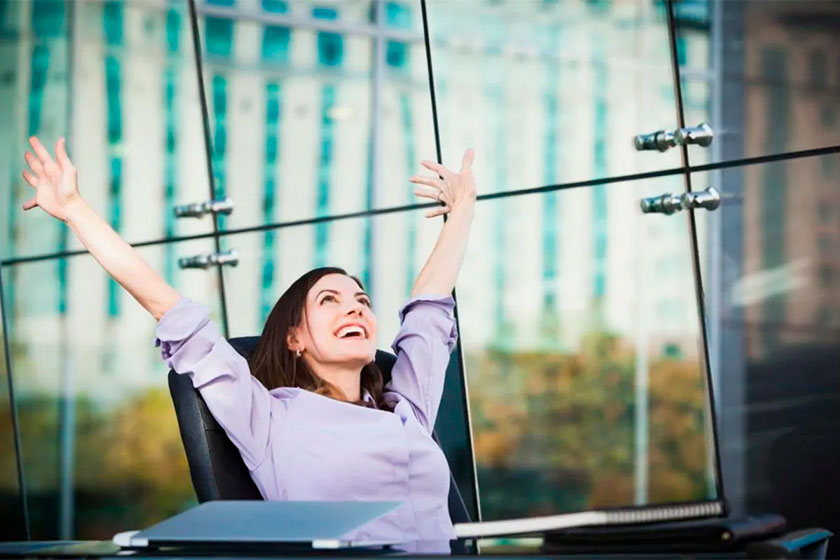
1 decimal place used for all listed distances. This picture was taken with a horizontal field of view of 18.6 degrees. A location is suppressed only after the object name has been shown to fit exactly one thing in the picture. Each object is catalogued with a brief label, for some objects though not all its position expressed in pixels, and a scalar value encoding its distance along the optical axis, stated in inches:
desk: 130.6
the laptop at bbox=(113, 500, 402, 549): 134.5
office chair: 169.5
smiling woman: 164.0
